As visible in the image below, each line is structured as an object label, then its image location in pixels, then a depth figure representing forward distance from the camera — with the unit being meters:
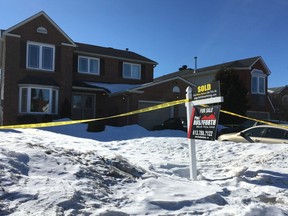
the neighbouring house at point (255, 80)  23.06
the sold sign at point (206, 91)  5.29
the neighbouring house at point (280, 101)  27.01
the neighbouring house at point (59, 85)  15.96
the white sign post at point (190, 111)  5.31
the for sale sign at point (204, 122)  5.12
